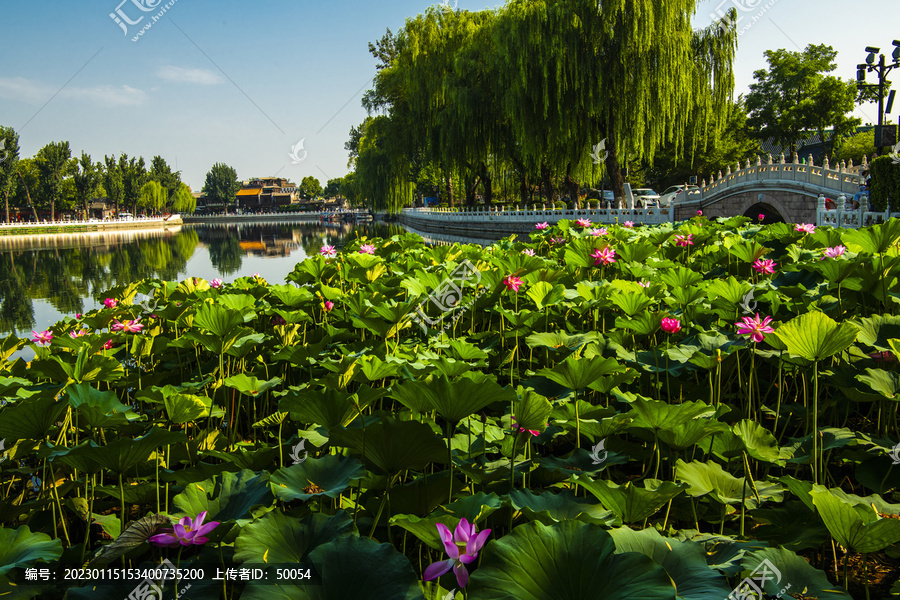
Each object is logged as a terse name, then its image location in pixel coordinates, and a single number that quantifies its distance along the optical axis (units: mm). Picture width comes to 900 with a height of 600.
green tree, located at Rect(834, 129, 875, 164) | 32781
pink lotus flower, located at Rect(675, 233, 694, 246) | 4137
